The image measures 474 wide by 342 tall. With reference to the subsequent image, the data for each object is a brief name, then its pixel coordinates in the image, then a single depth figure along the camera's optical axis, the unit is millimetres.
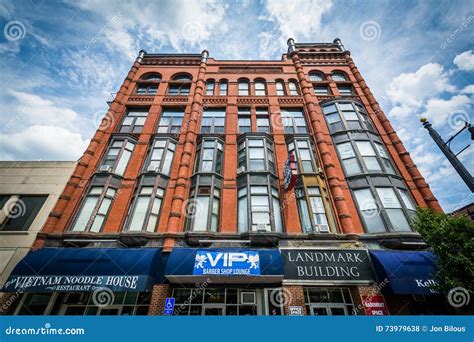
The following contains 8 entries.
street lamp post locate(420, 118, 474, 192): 9008
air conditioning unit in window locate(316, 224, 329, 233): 10867
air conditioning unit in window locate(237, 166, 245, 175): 13258
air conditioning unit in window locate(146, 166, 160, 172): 13124
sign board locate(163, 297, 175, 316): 8711
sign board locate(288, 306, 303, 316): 8875
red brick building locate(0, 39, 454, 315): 9406
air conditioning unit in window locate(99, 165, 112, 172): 13109
